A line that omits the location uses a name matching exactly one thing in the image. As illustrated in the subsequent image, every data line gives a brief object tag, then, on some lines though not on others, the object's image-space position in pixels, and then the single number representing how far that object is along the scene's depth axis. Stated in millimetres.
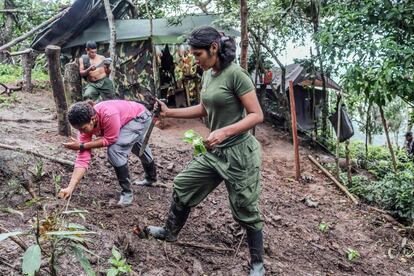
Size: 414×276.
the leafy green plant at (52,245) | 1987
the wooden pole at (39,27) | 10562
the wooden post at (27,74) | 11023
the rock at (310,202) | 6732
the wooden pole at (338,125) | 7779
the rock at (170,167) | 6632
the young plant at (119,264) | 2792
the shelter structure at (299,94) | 11484
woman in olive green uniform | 3223
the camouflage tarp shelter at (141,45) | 10398
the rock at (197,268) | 3645
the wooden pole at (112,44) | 9785
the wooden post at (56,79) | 6148
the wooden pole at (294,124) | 7465
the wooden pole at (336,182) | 7233
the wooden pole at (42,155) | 4973
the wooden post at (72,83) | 7219
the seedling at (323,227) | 5738
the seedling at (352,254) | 4979
